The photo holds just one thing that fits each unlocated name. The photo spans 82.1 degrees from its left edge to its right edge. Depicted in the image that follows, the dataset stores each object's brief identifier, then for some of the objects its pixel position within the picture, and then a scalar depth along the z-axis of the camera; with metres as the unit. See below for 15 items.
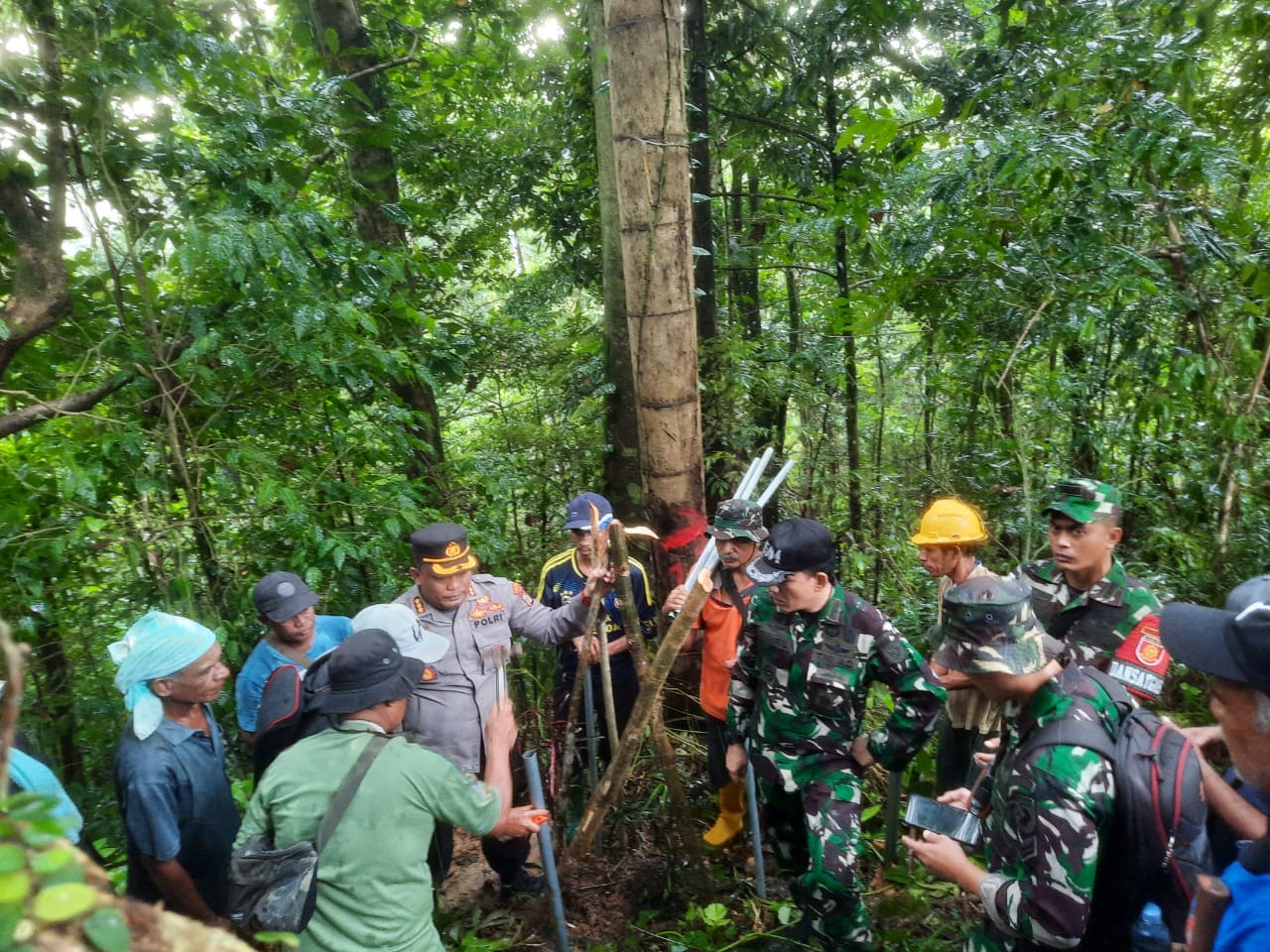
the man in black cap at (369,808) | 2.03
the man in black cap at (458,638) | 3.26
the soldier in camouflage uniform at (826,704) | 2.90
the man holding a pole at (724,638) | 3.55
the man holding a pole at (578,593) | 4.09
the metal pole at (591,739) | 3.62
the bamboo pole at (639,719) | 2.47
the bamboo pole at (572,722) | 2.85
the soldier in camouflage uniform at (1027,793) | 1.83
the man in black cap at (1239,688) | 1.34
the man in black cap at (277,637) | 3.11
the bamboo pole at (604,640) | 2.71
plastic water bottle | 1.89
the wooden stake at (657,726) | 2.68
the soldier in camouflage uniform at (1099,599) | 2.99
